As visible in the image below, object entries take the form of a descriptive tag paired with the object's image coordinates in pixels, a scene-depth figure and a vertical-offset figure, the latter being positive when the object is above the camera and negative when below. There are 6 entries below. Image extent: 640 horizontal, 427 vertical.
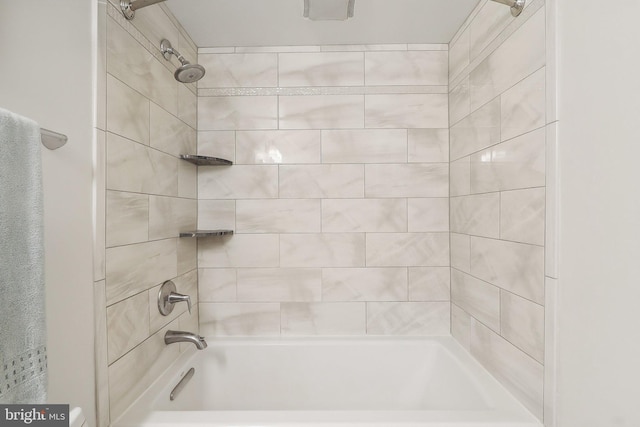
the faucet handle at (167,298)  1.42 -0.38
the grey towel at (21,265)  0.62 -0.10
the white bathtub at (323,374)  1.64 -0.84
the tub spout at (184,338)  1.45 -0.55
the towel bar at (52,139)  0.76 +0.18
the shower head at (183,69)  1.37 +0.59
